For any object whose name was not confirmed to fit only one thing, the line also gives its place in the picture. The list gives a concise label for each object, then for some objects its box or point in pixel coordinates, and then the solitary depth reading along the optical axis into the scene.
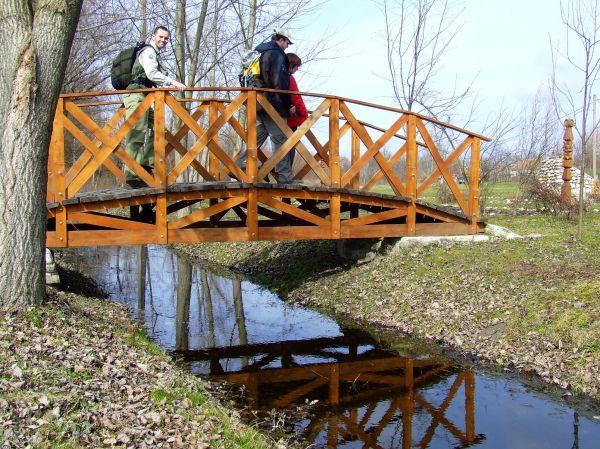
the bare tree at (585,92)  9.64
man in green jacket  8.25
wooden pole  13.67
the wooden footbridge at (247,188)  7.95
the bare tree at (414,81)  13.80
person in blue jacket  8.63
